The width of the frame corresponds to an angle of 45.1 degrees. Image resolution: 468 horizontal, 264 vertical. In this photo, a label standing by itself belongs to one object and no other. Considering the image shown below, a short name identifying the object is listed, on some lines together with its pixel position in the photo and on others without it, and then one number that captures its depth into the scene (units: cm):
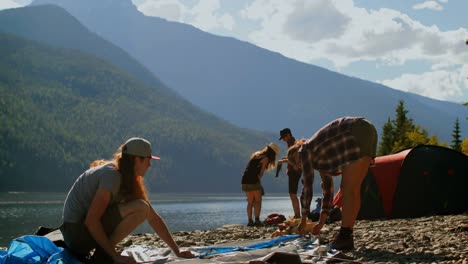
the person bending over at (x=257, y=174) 1529
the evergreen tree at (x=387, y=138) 6588
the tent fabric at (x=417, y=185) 1432
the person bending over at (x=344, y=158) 746
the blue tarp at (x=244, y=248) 739
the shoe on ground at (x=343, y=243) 742
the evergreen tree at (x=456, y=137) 6031
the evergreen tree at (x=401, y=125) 6444
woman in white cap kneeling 625
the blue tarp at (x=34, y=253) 612
